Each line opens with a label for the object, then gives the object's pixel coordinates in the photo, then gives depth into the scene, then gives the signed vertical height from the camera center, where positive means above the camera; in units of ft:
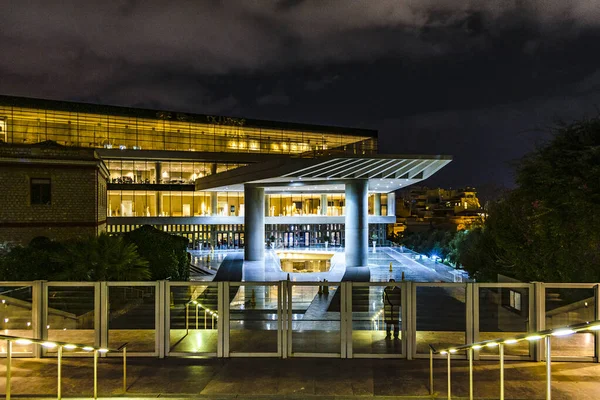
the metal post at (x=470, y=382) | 21.42 -8.68
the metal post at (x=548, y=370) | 16.69 -6.27
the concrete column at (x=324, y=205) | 190.08 -1.85
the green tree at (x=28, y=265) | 53.01 -7.70
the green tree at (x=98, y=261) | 50.55 -6.88
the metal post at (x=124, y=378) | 24.30 -9.55
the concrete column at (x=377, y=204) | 184.65 -1.37
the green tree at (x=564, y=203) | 42.63 -0.23
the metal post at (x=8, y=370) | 20.38 -7.54
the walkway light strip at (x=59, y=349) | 19.80 -7.26
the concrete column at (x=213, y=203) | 172.65 -0.94
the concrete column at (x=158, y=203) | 165.27 -0.92
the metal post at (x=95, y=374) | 22.93 -8.77
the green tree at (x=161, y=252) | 72.90 -8.66
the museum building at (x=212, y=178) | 111.45 +5.95
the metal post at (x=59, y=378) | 22.20 -8.68
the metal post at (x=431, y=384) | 23.71 -9.71
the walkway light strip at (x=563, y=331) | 15.07 -4.44
